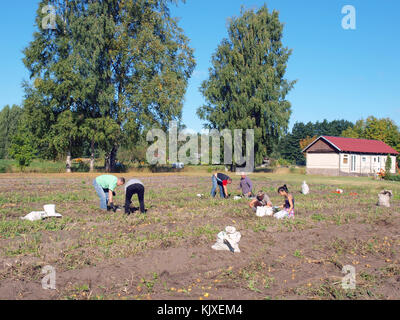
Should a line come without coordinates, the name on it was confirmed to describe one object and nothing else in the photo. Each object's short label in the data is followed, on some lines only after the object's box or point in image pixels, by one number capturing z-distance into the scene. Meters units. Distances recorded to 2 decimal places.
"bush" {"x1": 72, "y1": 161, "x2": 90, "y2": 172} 36.73
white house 42.50
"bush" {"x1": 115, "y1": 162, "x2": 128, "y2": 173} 37.08
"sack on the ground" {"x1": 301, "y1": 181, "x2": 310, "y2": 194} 19.04
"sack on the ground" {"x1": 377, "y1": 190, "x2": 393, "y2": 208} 14.59
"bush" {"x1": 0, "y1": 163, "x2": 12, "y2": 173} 32.23
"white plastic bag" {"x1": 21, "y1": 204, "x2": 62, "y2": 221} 10.02
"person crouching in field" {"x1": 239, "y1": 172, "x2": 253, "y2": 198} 14.68
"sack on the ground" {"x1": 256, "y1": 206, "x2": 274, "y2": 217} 11.38
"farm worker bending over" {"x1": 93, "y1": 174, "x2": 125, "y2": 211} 11.12
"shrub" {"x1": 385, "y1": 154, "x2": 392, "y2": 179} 36.44
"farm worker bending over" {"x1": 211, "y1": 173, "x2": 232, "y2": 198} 14.72
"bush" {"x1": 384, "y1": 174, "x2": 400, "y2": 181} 35.44
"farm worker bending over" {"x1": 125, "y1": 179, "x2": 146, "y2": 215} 10.98
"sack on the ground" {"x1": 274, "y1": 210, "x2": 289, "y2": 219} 10.99
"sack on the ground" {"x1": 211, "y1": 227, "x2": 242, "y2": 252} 7.50
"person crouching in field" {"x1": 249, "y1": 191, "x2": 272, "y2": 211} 12.21
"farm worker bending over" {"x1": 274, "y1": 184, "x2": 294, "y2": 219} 11.01
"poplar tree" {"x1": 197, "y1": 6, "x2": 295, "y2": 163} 41.44
